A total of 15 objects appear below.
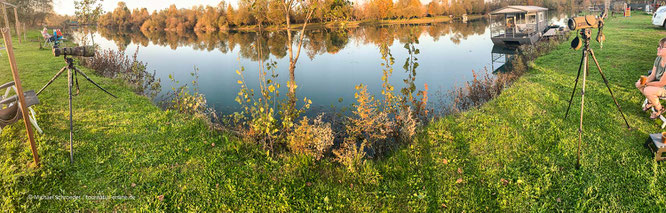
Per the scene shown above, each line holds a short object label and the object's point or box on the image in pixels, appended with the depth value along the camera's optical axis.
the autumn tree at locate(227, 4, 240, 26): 55.97
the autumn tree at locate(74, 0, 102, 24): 22.31
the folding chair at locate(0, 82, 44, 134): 4.93
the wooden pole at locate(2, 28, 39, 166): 3.81
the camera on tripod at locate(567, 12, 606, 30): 4.81
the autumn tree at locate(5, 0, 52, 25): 28.05
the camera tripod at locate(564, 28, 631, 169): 4.65
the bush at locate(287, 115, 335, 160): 5.34
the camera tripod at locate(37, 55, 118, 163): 4.81
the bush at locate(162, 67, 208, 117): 7.51
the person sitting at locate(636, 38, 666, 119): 5.35
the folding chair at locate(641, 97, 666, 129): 5.37
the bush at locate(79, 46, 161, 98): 10.70
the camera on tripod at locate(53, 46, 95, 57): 5.71
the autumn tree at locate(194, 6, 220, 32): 59.00
